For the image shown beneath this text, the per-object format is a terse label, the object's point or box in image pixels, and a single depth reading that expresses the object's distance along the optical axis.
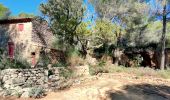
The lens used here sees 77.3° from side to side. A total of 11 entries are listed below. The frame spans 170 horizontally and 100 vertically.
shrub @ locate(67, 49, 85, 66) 7.32
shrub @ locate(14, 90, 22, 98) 4.71
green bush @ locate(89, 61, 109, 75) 7.25
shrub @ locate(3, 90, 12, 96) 4.77
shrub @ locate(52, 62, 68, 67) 6.63
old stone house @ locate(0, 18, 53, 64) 8.85
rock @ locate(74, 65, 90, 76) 6.80
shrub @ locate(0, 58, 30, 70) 5.32
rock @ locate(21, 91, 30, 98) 4.69
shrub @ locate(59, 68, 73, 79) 6.29
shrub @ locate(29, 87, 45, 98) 4.68
